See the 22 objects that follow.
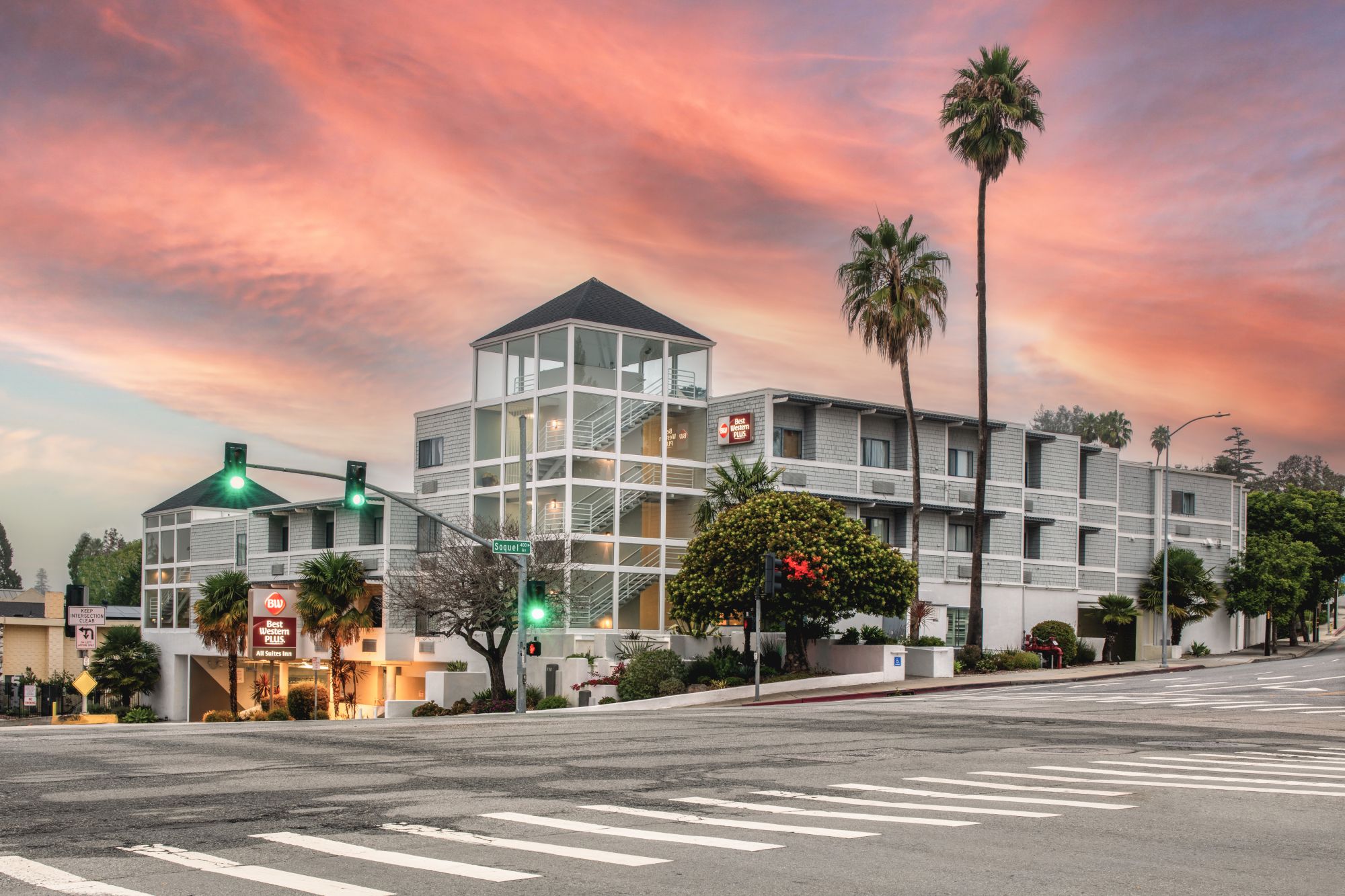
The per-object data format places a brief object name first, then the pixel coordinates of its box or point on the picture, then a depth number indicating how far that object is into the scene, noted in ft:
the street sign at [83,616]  134.21
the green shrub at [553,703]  154.81
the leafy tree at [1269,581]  221.87
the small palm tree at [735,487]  165.68
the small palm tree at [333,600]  186.91
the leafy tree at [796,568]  143.95
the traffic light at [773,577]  124.47
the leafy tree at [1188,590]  207.31
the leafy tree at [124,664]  239.50
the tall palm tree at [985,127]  169.78
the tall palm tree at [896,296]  168.66
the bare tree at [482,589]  158.30
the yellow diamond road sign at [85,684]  141.38
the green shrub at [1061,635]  184.34
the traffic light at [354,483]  99.09
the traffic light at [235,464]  92.79
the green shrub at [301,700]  181.68
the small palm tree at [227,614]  203.82
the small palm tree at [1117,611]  202.69
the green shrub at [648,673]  146.72
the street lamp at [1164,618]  175.52
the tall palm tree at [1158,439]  454.81
